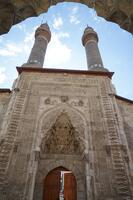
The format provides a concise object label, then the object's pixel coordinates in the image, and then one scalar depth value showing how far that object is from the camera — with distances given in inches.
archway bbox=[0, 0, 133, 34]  107.3
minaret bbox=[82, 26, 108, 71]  538.4
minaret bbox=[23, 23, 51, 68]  532.9
